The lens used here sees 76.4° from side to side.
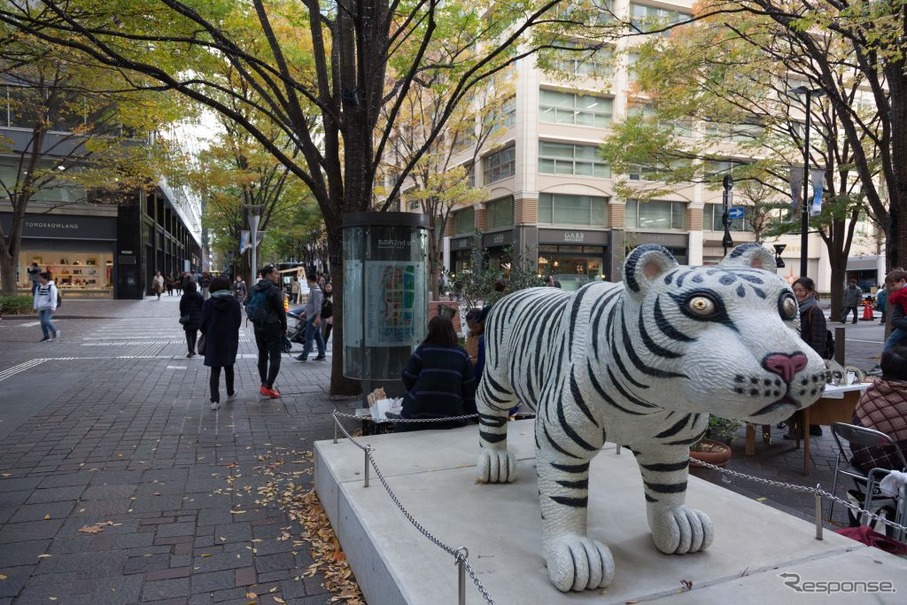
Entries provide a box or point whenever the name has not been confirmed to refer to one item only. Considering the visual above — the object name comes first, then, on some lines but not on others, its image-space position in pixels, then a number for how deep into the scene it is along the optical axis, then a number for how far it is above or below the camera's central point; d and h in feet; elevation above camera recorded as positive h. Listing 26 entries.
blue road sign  46.39 +6.12
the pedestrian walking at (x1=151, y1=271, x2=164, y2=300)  101.19 -0.36
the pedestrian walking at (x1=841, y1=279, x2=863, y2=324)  67.87 -1.23
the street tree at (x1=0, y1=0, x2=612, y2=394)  22.25 +9.49
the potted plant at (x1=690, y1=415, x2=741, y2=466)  14.96 -4.34
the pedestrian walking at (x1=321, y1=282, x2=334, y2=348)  39.37 -2.21
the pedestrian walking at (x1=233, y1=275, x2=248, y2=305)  88.28 -1.03
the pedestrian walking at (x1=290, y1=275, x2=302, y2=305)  90.35 -1.27
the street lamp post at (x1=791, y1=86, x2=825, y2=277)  42.68 +8.05
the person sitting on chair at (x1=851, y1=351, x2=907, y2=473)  11.75 -2.69
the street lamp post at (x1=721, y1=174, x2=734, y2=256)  42.91 +5.38
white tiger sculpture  5.88 -1.01
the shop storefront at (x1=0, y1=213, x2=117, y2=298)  94.43 +4.99
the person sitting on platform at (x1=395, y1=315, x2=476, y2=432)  15.74 -2.55
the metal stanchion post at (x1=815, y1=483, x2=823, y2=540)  9.43 -3.79
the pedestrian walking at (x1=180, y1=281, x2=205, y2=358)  37.52 -1.85
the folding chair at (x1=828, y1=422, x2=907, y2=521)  11.20 -3.26
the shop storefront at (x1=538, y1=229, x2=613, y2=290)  103.09 +6.33
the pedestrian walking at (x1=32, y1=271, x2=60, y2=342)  43.55 -1.50
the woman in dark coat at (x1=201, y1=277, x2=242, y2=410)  24.40 -1.99
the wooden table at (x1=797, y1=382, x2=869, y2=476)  17.43 -3.69
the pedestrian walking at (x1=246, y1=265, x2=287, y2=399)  26.68 -1.93
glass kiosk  23.17 -0.33
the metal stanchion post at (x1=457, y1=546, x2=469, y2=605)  7.07 -3.63
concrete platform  7.97 -4.16
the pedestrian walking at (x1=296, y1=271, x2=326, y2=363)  37.45 -2.34
